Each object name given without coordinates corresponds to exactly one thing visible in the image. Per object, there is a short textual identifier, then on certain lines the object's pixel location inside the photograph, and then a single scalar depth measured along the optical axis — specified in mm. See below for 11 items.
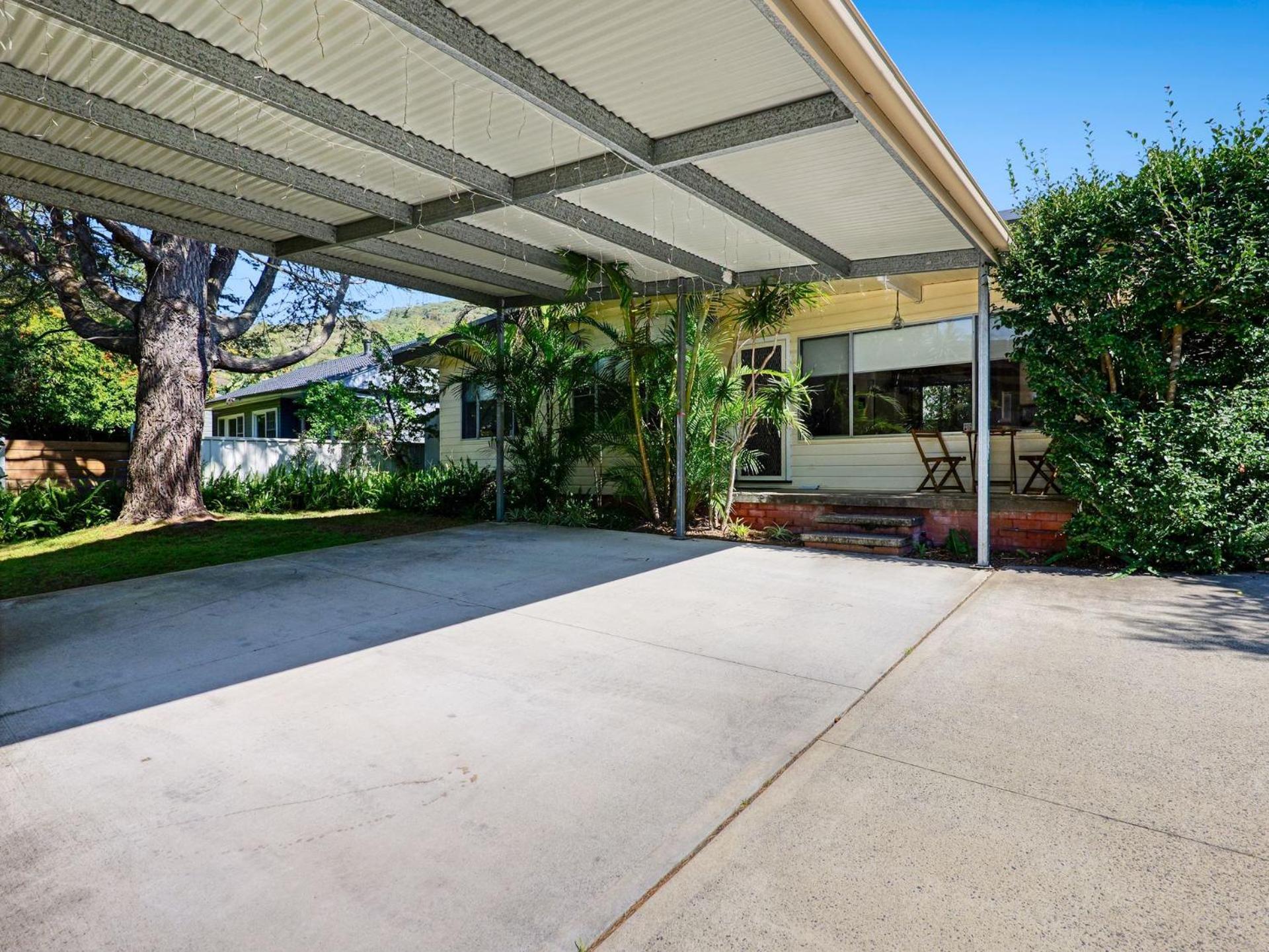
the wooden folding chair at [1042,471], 7074
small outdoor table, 7293
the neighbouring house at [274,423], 13297
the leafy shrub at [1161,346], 5180
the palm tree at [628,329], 7297
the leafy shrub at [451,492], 11078
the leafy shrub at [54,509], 8867
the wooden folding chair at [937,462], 7906
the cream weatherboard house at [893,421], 7254
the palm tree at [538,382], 9688
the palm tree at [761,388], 7852
